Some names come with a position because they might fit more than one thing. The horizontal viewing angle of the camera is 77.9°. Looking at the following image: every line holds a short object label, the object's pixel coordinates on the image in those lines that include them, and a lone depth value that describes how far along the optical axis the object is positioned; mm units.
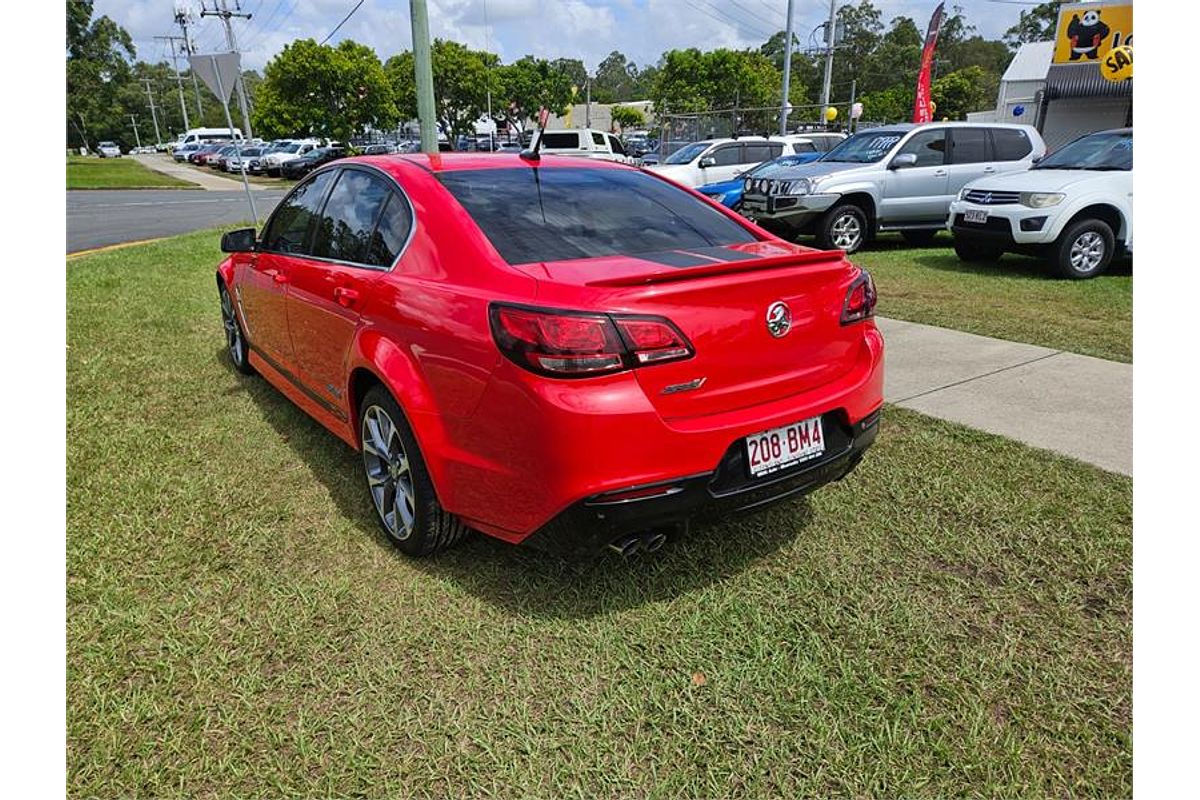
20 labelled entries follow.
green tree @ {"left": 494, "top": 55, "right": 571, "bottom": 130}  62750
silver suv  10195
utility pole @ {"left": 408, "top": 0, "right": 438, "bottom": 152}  10773
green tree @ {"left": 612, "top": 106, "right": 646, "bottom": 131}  69050
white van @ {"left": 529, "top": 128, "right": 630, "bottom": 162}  22438
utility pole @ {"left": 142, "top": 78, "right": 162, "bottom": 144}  89375
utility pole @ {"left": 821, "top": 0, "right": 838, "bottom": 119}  31156
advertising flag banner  25642
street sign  11648
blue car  12781
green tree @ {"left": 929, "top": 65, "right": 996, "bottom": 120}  63781
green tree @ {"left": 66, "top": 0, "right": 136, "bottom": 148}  63406
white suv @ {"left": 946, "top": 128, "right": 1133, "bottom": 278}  8266
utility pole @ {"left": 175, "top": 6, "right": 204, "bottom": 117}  36078
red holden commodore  2209
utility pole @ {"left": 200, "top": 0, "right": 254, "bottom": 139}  35906
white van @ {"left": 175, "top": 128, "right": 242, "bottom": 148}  59906
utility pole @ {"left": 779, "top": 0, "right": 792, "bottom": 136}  26531
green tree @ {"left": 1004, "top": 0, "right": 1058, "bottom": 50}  70856
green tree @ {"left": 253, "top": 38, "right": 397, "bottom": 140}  38781
